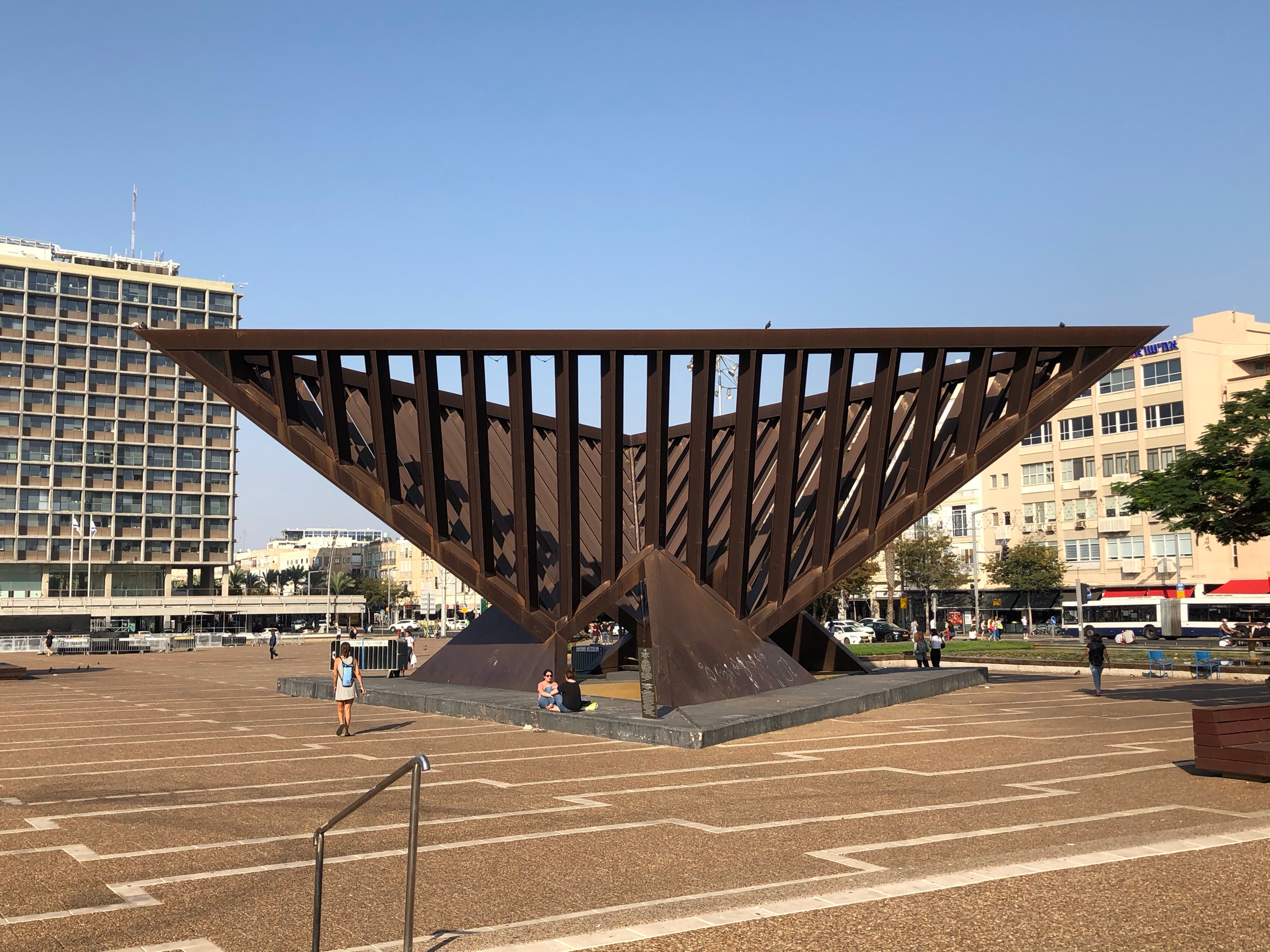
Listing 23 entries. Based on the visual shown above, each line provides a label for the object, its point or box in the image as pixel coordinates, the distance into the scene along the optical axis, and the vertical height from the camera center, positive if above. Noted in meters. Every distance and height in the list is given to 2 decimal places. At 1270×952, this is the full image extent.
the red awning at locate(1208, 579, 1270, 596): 57.41 -1.09
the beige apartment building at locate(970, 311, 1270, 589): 65.62 +7.06
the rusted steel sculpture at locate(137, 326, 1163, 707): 22.42 +2.66
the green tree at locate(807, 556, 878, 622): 65.56 -1.20
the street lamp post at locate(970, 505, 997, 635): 62.59 +0.97
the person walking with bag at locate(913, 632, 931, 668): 34.34 -2.53
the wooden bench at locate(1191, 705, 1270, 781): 12.47 -1.99
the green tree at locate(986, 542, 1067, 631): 70.50 +0.01
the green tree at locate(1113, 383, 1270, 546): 19.95 +1.56
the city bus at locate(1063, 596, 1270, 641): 54.22 -2.45
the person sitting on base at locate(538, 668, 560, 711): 20.20 -2.16
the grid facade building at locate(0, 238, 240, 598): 100.56 +13.59
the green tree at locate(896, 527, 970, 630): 76.00 +0.43
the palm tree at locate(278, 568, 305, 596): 160.00 +0.18
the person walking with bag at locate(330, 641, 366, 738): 18.39 -1.77
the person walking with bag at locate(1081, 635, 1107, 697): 24.67 -1.97
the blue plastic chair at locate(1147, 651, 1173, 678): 31.72 -2.74
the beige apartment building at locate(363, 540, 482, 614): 157.88 +0.43
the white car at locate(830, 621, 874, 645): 59.53 -3.40
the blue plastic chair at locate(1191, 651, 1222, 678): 30.56 -2.71
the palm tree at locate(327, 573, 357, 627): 126.62 -0.74
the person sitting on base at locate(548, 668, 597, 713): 20.31 -2.24
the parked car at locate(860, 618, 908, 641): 61.62 -3.44
